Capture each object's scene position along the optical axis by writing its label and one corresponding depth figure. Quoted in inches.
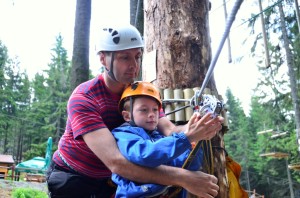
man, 71.1
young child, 64.1
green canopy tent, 737.5
